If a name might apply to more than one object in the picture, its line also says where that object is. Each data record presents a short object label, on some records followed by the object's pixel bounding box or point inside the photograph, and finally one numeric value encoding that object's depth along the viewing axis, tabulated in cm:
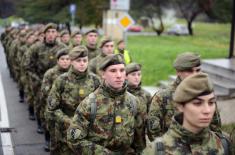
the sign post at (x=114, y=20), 1284
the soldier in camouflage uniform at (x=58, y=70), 702
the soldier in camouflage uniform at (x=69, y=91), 568
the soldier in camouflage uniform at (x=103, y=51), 841
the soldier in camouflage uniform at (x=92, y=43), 920
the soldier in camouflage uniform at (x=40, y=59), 913
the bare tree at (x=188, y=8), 4578
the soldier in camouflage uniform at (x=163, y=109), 432
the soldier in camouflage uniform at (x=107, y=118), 419
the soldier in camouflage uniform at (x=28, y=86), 1008
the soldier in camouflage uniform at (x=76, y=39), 1027
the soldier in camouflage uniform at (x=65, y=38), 1138
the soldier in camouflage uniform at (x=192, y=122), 275
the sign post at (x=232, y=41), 1503
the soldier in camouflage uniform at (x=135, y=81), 554
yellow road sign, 1278
